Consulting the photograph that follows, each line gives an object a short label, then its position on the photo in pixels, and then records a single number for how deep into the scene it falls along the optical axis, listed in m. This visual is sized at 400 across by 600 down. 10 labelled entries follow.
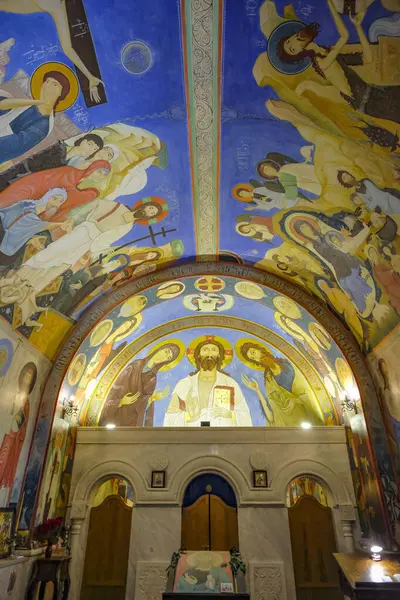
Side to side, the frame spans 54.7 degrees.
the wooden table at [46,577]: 8.74
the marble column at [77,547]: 10.38
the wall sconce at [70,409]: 11.56
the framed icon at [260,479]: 11.36
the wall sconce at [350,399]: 11.05
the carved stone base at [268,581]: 10.14
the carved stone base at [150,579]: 10.22
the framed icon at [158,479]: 11.42
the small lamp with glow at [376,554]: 8.02
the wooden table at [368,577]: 5.88
